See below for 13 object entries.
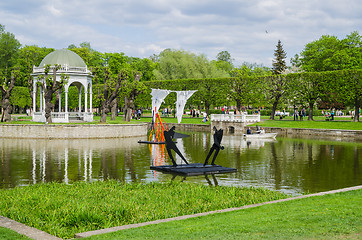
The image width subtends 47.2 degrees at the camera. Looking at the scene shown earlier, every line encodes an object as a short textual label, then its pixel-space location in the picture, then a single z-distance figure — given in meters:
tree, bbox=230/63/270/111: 70.56
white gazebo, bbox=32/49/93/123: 48.19
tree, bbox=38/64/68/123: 42.72
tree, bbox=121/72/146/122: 54.75
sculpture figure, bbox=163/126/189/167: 21.17
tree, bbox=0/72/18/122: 47.96
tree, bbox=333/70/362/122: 57.59
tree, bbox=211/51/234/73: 166.48
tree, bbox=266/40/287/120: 67.69
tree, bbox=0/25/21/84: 92.44
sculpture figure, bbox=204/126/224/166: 20.62
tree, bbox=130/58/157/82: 104.99
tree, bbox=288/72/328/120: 62.59
